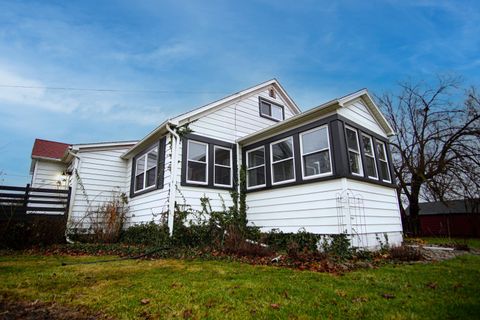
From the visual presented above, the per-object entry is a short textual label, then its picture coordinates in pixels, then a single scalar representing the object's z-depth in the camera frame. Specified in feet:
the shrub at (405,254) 20.02
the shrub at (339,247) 20.24
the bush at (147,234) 26.23
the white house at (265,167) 23.32
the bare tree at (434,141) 48.03
